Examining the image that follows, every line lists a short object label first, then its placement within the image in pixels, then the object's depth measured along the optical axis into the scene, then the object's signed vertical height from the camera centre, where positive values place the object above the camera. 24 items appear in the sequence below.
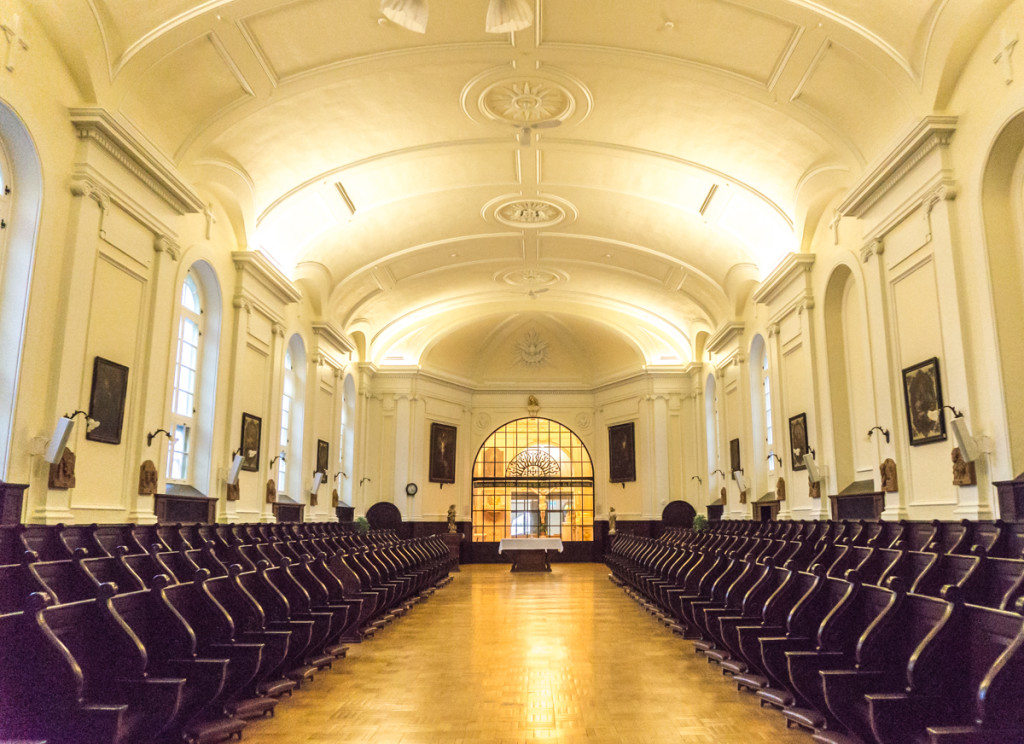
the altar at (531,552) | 19.19 -0.69
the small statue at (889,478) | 9.85 +0.61
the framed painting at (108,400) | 8.88 +1.45
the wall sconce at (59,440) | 7.82 +0.85
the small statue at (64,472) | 7.90 +0.53
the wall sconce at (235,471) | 12.39 +0.85
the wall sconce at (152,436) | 9.93 +1.13
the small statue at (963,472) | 8.03 +0.55
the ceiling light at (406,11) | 7.02 +4.64
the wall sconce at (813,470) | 12.26 +0.87
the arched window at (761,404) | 16.39 +2.60
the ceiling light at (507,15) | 7.13 +4.68
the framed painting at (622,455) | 23.67 +2.17
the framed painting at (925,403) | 8.85 +1.44
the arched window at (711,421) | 21.70 +2.94
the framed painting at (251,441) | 13.14 +1.44
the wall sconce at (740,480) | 17.38 +1.01
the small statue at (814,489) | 12.32 +0.57
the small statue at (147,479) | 9.71 +0.56
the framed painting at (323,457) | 17.94 +1.58
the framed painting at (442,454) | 23.75 +2.19
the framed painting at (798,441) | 13.34 +1.48
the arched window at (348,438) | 21.06 +2.36
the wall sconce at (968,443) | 7.92 +0.84
